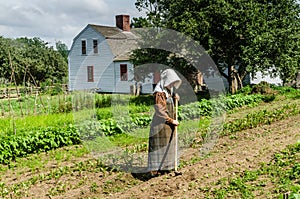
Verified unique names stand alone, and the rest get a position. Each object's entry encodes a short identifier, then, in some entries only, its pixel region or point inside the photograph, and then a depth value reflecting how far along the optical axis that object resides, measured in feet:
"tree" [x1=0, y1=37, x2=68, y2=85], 116.06
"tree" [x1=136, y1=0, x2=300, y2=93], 54.34
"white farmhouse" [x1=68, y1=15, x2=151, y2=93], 91.61
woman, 20.70
